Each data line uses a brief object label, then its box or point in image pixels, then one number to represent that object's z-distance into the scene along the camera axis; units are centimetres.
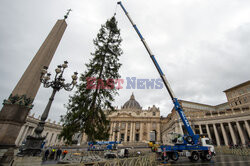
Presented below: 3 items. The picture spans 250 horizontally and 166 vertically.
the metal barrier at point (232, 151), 1762
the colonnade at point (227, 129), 3325
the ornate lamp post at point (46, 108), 584
